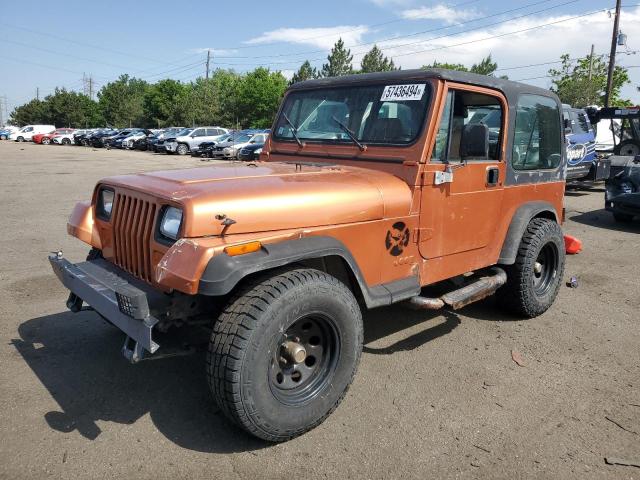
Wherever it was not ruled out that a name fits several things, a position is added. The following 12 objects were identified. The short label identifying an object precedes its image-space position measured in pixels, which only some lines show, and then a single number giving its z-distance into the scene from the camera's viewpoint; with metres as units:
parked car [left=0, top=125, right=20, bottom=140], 52.31
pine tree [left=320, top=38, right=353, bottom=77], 68.92
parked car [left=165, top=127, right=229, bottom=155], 28.90
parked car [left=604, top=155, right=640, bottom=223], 8.96
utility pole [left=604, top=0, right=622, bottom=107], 24.83
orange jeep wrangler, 2.58
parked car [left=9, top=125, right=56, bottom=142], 48.19
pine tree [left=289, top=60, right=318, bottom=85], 64.88
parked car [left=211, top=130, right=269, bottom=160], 25.01
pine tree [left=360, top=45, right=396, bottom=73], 73.94
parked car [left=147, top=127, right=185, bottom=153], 30.36
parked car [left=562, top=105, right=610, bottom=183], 12.54
